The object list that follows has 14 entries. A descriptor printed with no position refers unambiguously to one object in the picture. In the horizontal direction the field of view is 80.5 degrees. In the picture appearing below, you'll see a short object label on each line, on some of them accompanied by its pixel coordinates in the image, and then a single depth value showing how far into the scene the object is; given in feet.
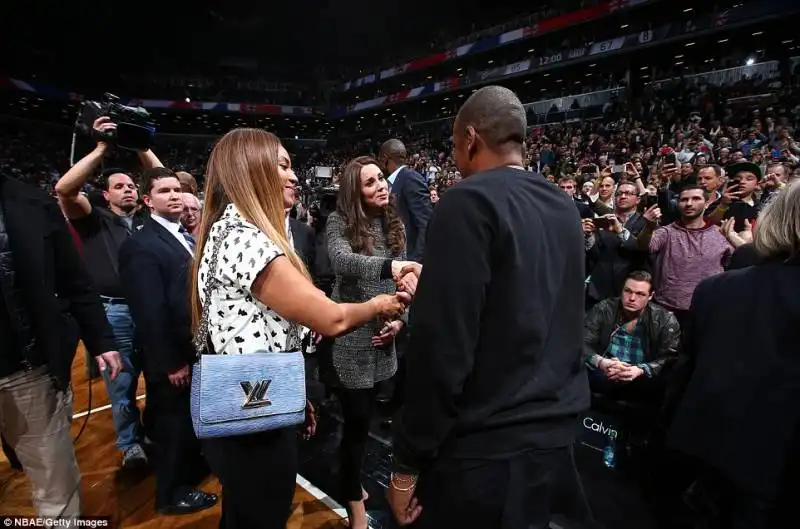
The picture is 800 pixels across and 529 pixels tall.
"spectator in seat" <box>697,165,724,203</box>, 10.98
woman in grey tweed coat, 6.24
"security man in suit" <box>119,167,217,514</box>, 6.59
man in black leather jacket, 8.16
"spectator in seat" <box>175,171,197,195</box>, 9.45
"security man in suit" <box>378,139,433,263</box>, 10.18
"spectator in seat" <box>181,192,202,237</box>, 8.51
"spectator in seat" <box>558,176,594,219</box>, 14.57
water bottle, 8.14
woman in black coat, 4.07
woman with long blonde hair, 3.82
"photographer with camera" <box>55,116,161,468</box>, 8.63
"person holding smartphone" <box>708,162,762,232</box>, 9.91
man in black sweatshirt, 3.15
